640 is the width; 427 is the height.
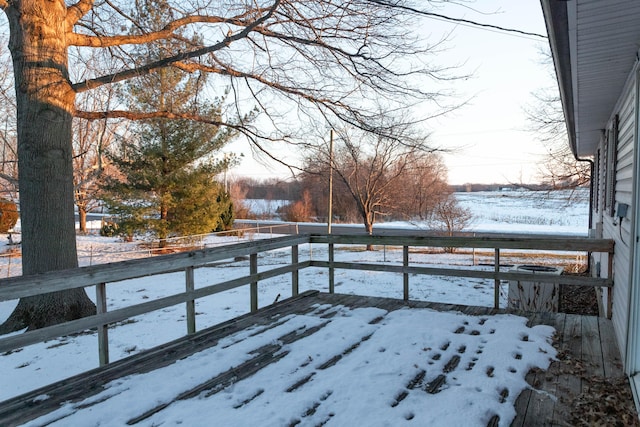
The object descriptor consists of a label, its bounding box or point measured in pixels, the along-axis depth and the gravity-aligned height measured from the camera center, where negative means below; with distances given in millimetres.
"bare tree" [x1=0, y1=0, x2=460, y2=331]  6191 +1985
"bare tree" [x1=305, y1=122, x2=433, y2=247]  19506 +868
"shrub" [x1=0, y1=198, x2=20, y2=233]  20359 -766
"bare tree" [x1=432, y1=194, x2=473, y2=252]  20500 -985
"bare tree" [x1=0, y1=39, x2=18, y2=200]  13616 +3127
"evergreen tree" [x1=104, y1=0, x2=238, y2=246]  17062 +852
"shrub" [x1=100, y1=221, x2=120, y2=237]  21897 -1608
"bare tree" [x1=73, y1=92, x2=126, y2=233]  19062 +2697
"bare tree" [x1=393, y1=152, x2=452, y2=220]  22422 +225
